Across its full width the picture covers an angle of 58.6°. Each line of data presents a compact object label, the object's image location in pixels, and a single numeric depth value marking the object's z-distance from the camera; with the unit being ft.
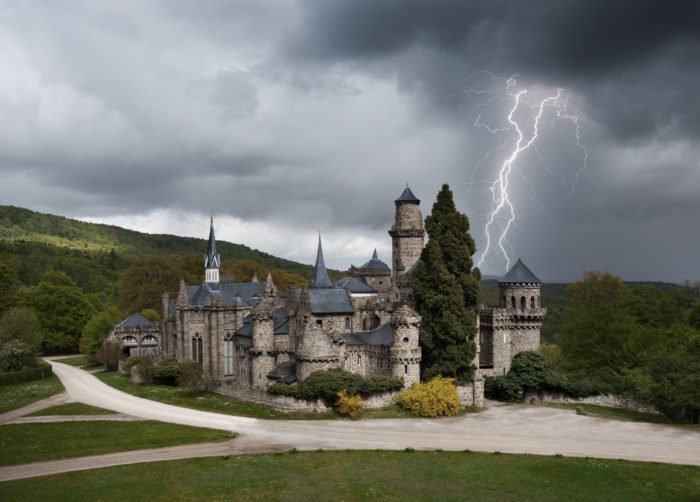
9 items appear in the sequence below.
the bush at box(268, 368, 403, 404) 148.97
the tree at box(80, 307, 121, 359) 255.50
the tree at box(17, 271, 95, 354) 293.23
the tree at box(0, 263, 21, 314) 304.09
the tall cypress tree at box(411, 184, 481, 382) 159.43
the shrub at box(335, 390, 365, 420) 145.18
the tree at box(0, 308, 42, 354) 233.76
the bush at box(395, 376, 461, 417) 148.56
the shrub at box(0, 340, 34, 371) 218.59
